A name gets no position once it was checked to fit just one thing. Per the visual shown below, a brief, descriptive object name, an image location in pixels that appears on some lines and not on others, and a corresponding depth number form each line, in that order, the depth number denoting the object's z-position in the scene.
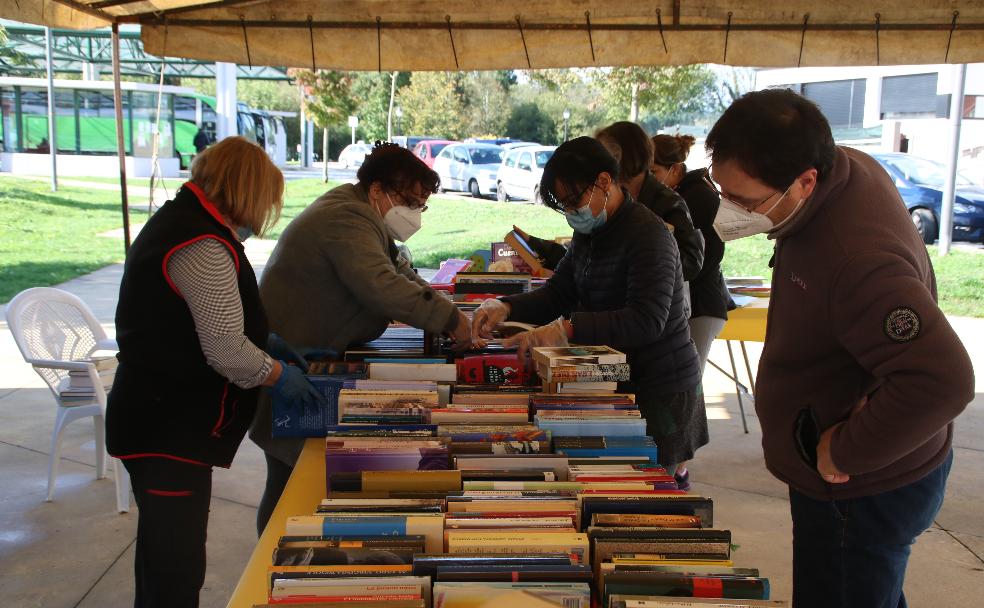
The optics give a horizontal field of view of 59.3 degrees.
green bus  23.53
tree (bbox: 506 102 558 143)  38.62
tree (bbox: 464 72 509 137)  35.69
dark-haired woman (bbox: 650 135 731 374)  4.02
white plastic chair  4.15
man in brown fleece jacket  1.46
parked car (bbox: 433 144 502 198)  20.08
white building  21.30
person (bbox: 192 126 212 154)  23.93
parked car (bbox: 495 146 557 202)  17.81
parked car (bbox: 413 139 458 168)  21.42
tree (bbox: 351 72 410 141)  31.31
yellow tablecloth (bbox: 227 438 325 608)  1.55
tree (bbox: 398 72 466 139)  30.22
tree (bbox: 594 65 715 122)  15.64
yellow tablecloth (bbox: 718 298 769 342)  4.55
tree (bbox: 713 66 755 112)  26.73
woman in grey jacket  2.64
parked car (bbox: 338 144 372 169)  31.16
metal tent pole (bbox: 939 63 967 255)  10.51
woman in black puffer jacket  2.53
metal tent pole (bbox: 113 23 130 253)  3.83
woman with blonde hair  2.13
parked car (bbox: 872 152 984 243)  13.14
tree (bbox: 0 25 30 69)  26.51
